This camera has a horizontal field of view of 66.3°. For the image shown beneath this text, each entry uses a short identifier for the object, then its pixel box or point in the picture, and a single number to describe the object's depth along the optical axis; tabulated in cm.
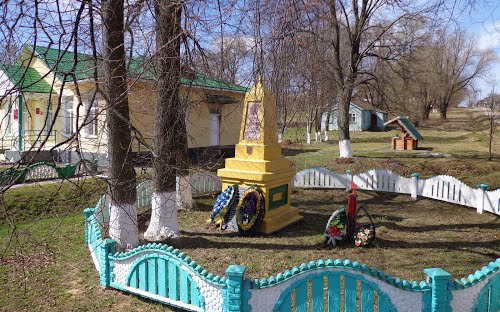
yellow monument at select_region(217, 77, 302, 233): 848
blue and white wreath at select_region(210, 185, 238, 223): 845
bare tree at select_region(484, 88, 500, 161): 1801
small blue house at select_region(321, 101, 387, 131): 4478
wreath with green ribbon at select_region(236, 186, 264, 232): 805
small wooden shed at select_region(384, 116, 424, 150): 2247
